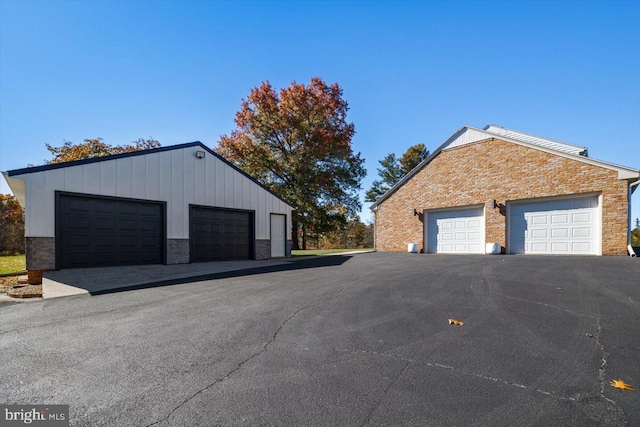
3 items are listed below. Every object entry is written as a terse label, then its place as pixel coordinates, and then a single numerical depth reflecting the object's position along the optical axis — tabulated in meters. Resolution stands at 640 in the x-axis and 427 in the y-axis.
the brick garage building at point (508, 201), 12.77
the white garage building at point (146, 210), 9.34
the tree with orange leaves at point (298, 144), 24.48
